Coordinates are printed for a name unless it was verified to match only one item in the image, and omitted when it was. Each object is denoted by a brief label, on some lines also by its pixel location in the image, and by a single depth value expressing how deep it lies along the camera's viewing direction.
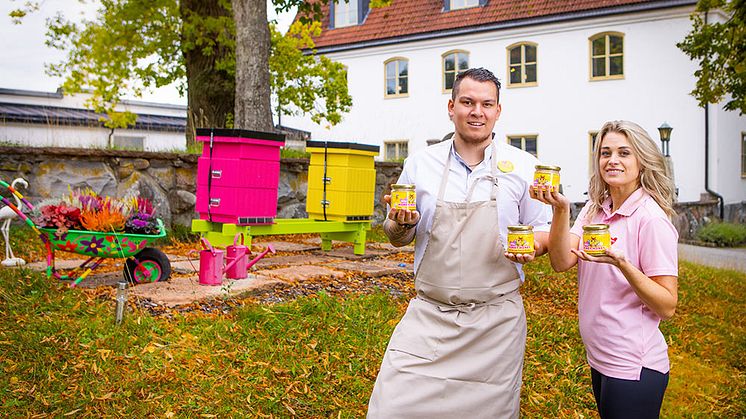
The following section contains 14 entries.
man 2.95
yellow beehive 8.45
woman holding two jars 2.65
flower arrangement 5.71
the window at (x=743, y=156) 22.91
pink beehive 6.94
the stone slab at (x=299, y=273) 6.70
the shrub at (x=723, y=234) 17.89
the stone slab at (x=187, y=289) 5.64
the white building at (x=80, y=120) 22.23
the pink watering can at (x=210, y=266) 6.03
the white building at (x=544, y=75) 20.34
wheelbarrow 5.74
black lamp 18.77
